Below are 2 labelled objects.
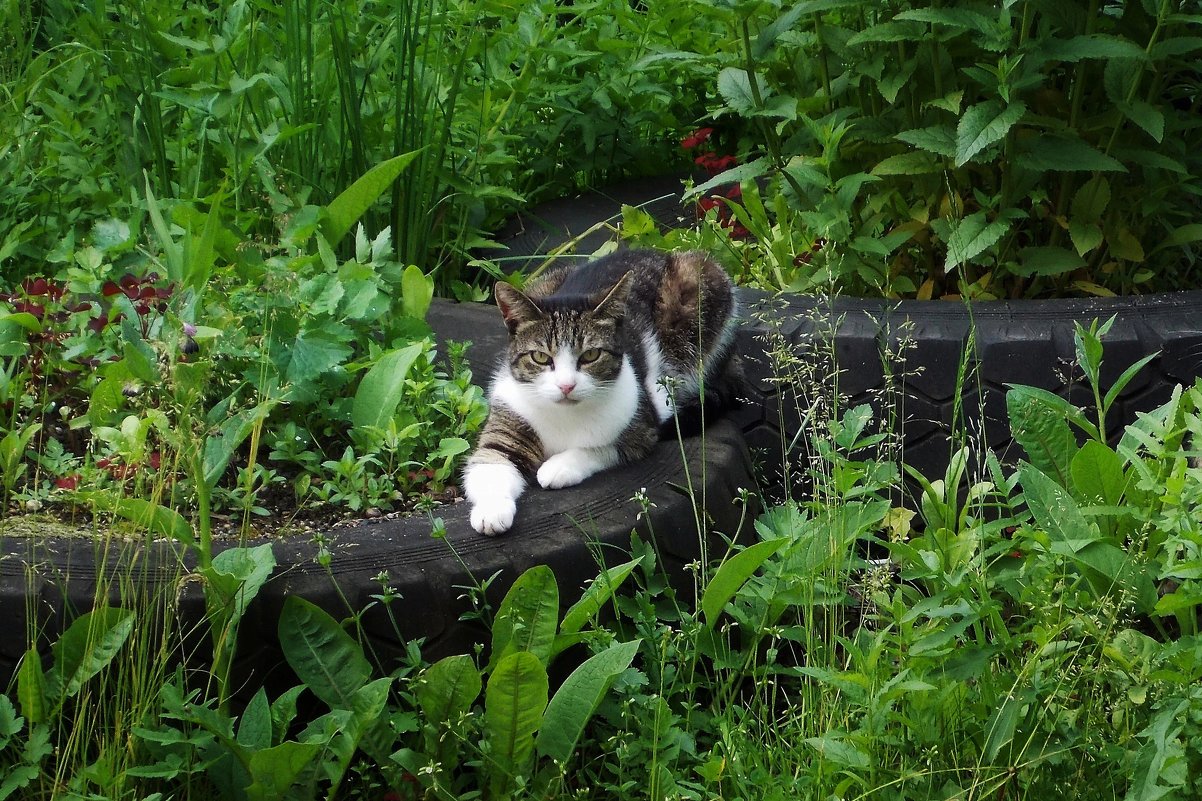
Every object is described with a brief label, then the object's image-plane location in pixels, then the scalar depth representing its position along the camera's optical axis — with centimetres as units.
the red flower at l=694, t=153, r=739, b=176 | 429
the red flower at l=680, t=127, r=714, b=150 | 445
